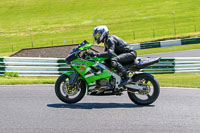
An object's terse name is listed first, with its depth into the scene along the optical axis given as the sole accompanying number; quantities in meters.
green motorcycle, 15.07
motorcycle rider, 15.27
